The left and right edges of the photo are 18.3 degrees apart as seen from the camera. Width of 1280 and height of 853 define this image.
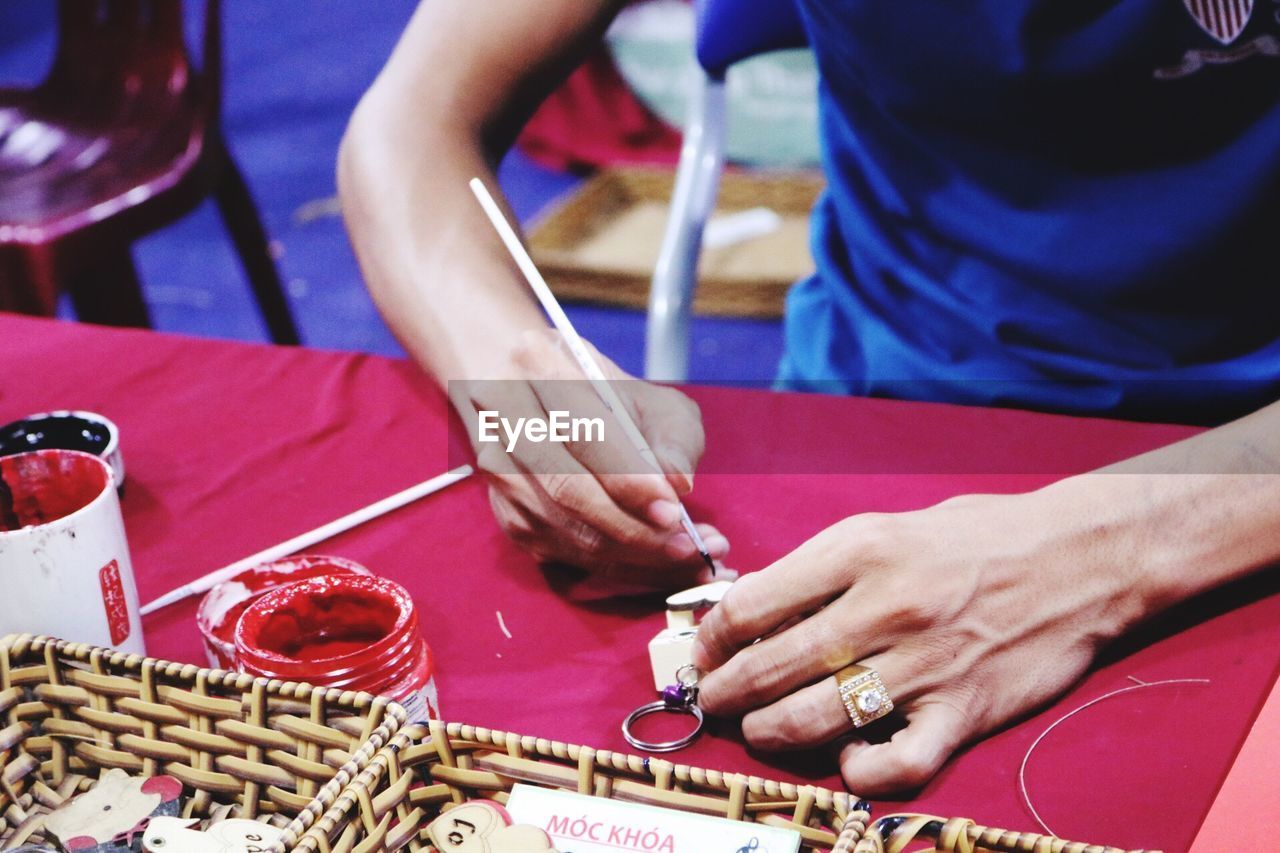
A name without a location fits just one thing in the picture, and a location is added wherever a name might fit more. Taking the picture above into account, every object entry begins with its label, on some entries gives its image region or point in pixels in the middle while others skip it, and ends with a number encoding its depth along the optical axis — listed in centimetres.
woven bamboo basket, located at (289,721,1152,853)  112
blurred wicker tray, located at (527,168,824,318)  327
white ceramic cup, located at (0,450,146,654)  121
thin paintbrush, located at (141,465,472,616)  129
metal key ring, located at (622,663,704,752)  123
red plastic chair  233
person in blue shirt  121
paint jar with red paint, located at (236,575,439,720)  120
